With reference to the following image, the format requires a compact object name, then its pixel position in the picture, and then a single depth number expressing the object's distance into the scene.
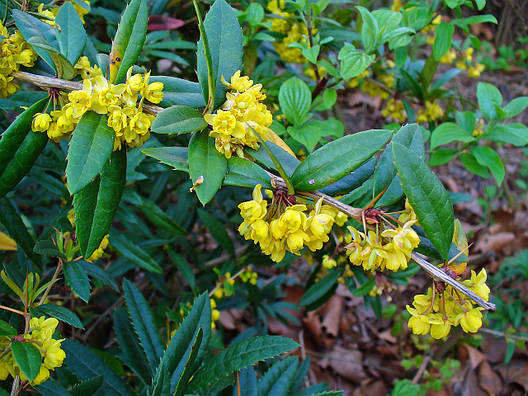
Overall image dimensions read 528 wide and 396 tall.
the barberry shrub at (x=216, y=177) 0.29
